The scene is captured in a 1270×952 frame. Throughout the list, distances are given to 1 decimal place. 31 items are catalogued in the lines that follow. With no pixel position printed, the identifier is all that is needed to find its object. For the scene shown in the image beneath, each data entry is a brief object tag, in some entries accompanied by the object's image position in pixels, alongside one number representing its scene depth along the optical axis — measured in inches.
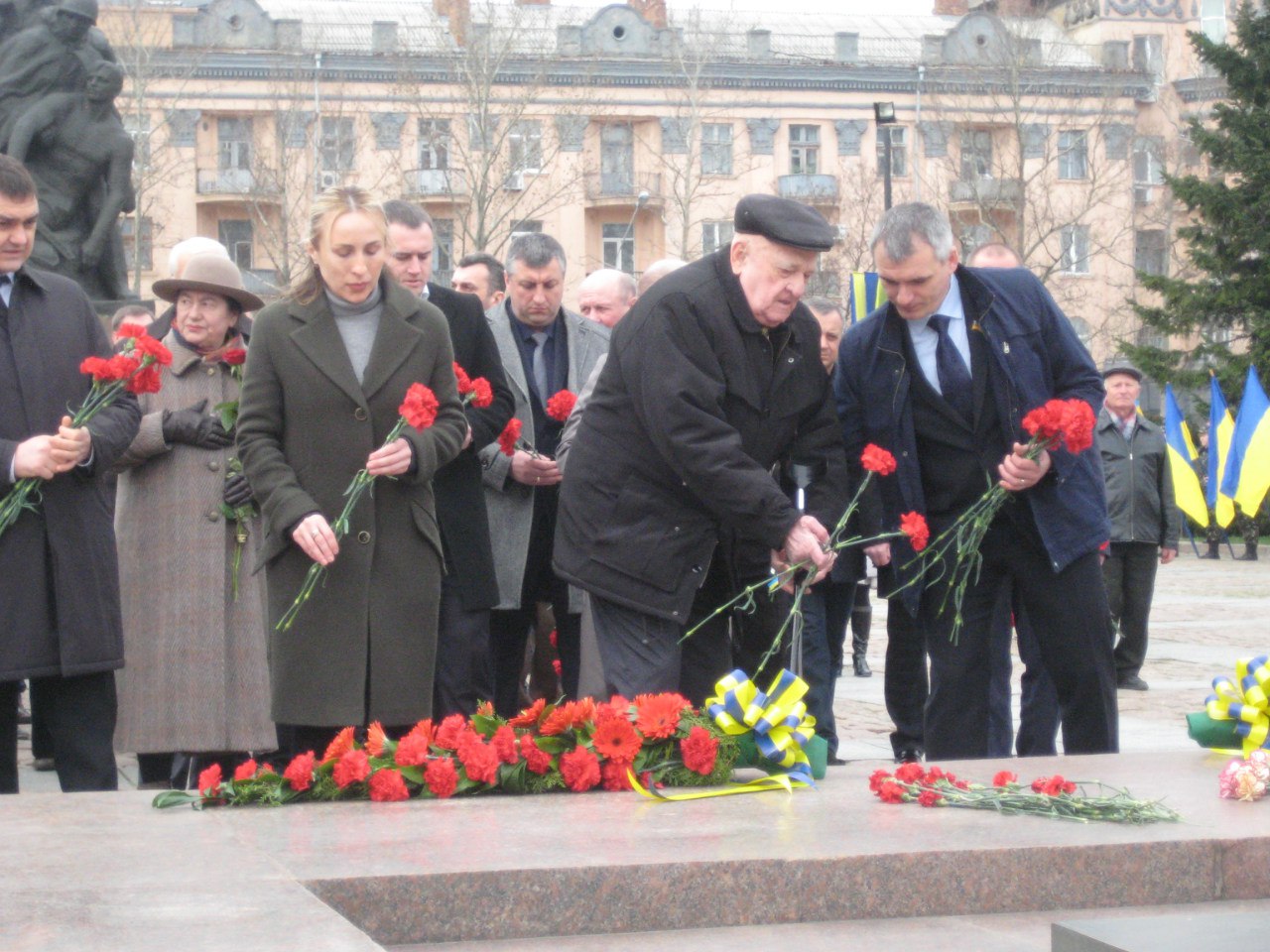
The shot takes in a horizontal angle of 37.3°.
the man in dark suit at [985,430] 230.7
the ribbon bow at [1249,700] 205.8
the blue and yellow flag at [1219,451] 665.6
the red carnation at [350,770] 177.8
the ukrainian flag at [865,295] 438.0
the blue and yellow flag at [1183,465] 650.2
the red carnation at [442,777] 179.3
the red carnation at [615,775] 184.4
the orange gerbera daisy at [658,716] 183.2
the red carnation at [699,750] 184.7
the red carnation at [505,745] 181.8
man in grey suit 280.4
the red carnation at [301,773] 176.9
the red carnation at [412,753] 180.5
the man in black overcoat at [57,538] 210.2
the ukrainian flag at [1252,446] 538.0
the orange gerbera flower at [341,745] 180.1
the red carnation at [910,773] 181.9
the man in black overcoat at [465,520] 246.2
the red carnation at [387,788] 177.9
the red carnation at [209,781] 173.8
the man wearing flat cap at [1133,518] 468.1
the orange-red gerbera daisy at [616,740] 183.0
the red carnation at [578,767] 183.2
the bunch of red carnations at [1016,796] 171.5
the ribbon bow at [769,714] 186.4
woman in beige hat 261.3
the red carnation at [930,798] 177.6
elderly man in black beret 201.9
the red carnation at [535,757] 182.4
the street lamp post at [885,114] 971.3
